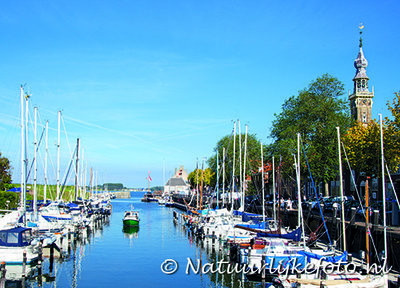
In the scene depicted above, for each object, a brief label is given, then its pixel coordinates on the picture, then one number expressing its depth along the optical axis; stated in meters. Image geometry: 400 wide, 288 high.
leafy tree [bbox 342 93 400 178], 43.88
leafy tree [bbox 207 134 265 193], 91.88
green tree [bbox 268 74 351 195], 61.06
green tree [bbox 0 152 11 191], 86.44
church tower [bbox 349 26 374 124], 97.62
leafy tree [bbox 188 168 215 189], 146.18
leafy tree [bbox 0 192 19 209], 66.56
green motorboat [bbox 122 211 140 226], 67.00
